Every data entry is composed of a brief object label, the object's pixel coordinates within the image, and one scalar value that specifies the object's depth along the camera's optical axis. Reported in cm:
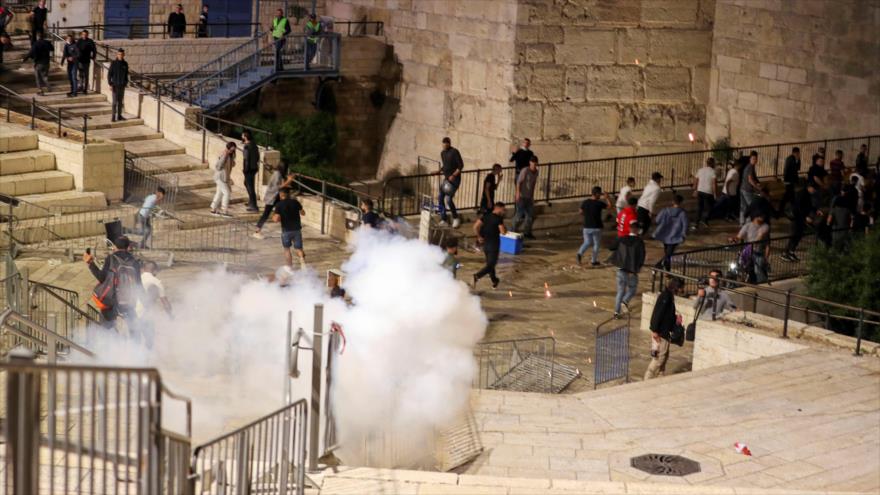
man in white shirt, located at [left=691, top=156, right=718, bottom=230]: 2788
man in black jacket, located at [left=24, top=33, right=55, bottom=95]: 2922
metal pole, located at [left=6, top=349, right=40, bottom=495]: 819
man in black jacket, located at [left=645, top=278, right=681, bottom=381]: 1892
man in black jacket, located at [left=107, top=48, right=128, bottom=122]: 2839
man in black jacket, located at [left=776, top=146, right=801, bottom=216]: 2839
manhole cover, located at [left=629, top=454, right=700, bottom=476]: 1458
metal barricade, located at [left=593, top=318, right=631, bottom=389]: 1958
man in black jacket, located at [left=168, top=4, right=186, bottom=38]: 3356
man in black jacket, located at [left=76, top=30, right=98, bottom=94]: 2927
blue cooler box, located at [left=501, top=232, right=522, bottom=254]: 2547
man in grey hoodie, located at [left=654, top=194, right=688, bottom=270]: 2406
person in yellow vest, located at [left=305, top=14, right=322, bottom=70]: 3388
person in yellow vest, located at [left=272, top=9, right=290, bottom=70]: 3294
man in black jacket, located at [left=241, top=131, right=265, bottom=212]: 2589
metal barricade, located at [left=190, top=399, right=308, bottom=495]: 1127
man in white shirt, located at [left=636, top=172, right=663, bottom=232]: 2623
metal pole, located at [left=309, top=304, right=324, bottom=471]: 1289
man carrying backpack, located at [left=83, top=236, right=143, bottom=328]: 1727
